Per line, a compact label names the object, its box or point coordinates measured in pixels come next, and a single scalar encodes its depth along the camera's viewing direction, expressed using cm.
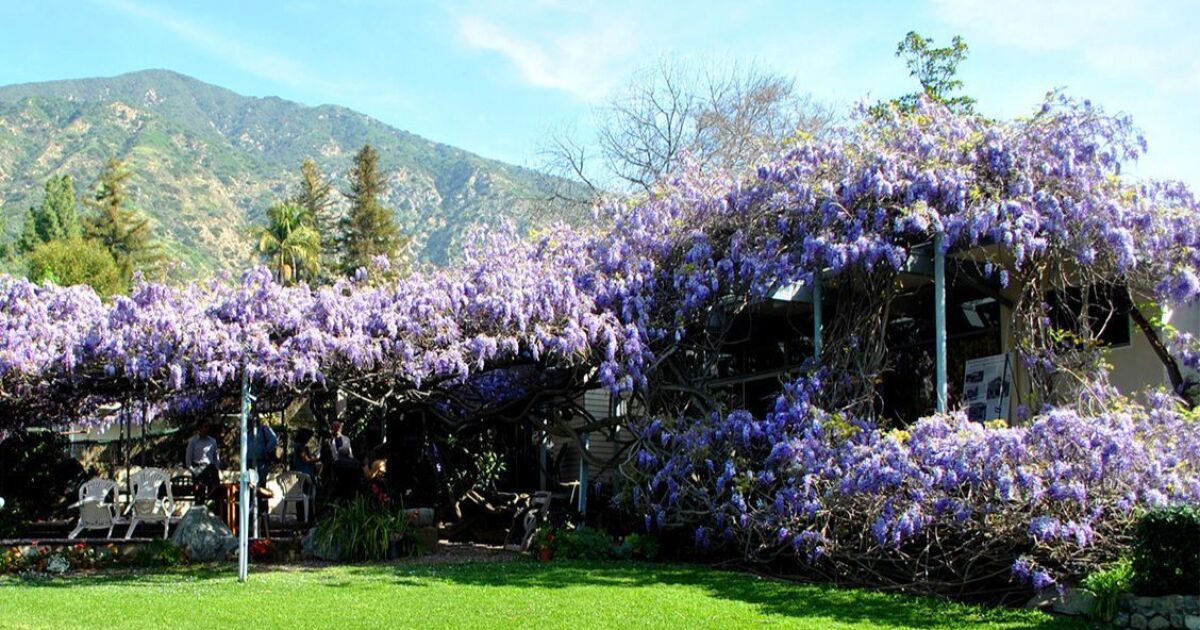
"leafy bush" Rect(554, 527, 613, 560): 1221
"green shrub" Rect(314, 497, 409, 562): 1277
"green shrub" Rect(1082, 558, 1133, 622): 805
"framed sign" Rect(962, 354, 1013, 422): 1253
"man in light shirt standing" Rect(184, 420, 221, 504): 1425
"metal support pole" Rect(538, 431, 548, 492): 1825
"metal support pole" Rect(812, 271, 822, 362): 1202
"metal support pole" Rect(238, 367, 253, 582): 1069
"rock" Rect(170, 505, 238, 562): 1261
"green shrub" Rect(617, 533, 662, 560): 1229
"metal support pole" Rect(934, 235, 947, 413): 1109
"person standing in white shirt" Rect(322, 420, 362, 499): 1503
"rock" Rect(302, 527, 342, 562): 1278
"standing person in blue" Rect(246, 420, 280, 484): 1483
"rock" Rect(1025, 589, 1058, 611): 864
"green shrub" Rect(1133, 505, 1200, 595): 762
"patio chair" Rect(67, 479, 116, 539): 1362
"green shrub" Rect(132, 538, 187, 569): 1235
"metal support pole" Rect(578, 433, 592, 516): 1434
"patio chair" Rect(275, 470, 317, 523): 1552
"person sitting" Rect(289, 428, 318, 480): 1552
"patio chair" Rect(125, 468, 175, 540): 1374
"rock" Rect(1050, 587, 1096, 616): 830
